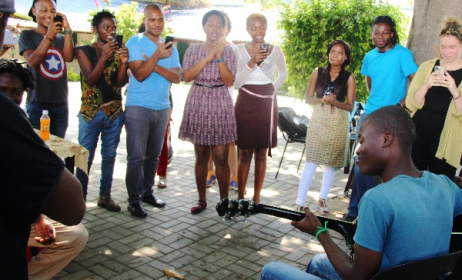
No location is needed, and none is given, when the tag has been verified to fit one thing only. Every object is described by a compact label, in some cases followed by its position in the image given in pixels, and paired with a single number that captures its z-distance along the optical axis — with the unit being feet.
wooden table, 12.64
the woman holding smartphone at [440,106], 14.35
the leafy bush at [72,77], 63.26
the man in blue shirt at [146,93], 15.48
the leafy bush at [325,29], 25.93
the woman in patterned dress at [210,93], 15.89
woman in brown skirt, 17.25
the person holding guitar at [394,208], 6.33
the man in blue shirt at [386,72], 16.67
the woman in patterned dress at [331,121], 17.31
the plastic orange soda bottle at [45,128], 13.25
